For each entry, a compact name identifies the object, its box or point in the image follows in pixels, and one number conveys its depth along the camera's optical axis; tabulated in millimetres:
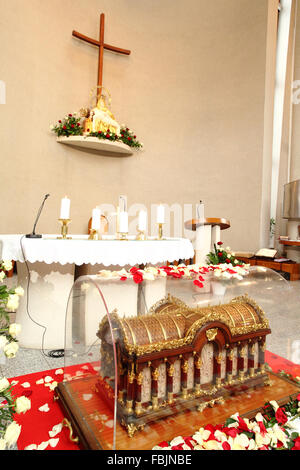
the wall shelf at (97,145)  5879
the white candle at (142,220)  3031
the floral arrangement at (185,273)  1843
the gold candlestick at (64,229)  2582
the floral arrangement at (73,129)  5887
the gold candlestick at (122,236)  2869
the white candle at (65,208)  2568
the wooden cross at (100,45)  6317
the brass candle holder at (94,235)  2787
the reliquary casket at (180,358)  1448
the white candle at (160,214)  3135
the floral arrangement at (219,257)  4587
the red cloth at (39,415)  1458
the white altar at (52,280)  2463
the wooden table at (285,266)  6749
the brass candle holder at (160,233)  3238
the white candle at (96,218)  2746
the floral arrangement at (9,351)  1065
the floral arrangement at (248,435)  1355
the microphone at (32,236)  2502
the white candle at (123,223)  2891
